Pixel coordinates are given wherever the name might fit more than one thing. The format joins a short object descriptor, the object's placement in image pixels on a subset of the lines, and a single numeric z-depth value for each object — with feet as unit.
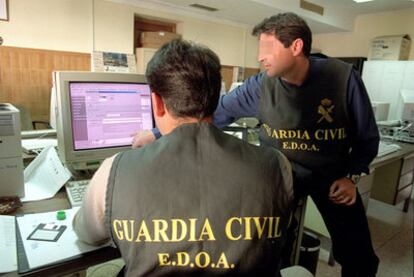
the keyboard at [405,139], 9.45
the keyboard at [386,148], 7.54
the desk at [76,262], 2.40
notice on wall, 14.74
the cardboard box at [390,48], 16.43
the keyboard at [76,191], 3.46
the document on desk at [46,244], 2.47
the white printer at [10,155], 3.34
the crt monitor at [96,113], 3.91
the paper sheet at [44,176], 3.71
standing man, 4.33
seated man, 2.04
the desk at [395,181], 9.46
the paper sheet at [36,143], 5.11
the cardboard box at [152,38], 15.97
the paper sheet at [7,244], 2.36
